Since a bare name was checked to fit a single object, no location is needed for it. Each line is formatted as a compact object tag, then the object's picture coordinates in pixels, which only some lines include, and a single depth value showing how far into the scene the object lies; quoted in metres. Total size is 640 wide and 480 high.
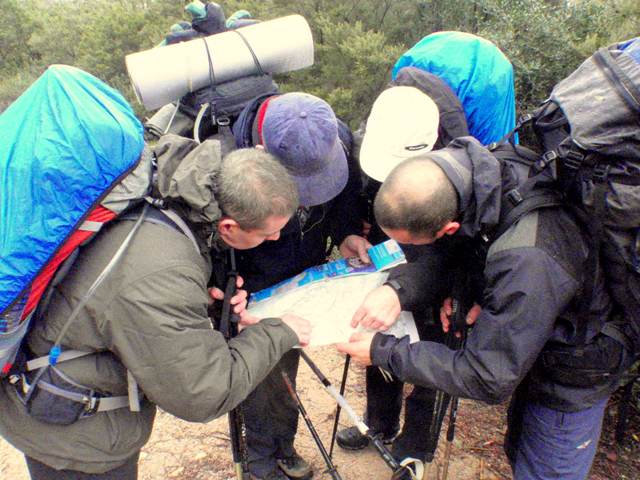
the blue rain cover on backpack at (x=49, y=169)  1.60
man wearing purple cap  2.25
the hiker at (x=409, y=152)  2.51
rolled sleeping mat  2.47
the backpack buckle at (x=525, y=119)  2.07
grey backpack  1.73
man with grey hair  1.77
